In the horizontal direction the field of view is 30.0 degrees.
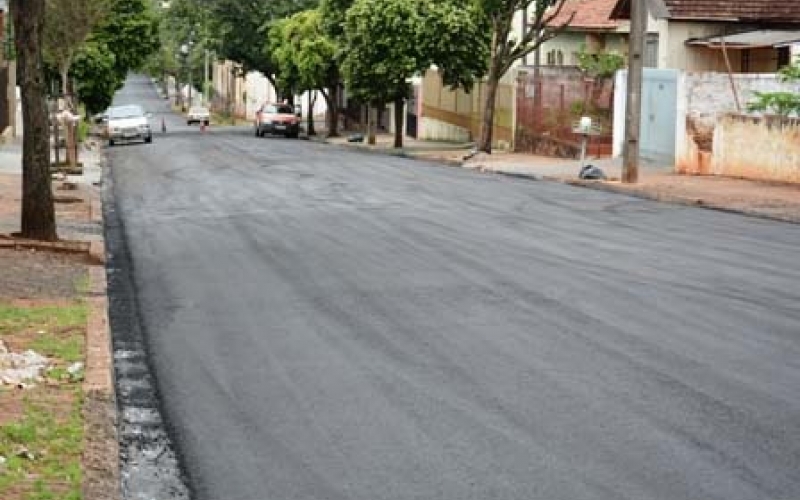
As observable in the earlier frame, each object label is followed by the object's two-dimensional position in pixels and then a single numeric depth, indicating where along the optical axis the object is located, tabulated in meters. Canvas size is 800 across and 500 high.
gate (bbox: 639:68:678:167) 36.84
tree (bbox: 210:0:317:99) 78.12
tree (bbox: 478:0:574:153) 46.38
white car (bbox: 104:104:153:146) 54.81
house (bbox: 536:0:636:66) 48.75
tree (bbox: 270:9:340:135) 66.25
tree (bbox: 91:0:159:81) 59.91
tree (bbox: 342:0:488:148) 51.97
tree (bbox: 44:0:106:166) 33.31
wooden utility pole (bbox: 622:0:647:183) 30.69
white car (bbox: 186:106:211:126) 93.81
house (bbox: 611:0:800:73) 41.72
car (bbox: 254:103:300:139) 70.31
